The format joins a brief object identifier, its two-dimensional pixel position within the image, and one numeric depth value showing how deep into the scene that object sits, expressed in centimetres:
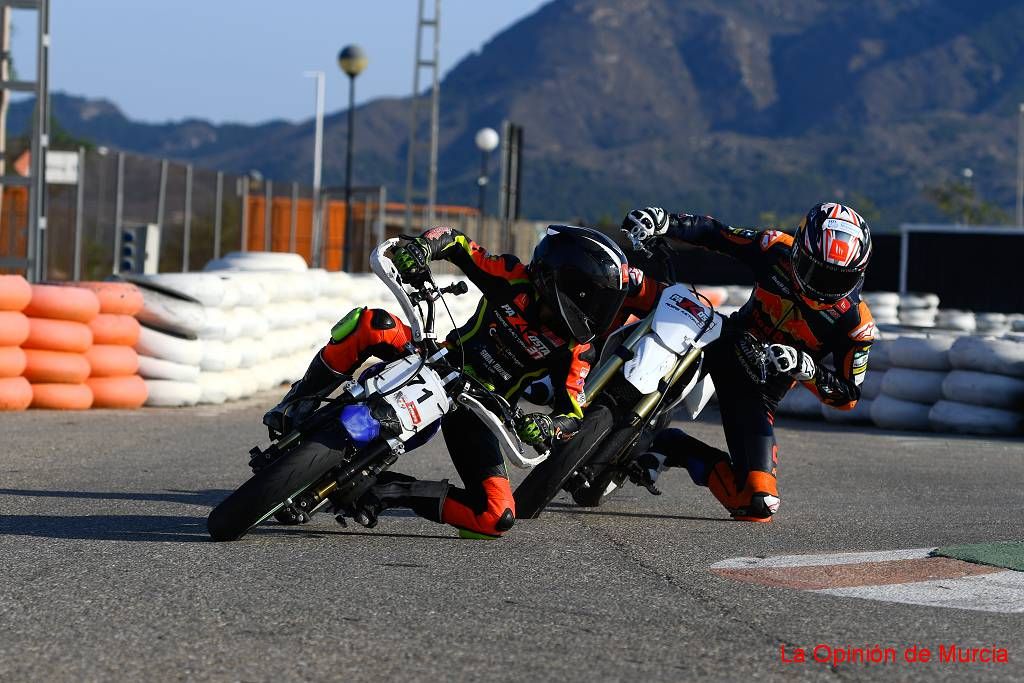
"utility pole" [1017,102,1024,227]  6846
